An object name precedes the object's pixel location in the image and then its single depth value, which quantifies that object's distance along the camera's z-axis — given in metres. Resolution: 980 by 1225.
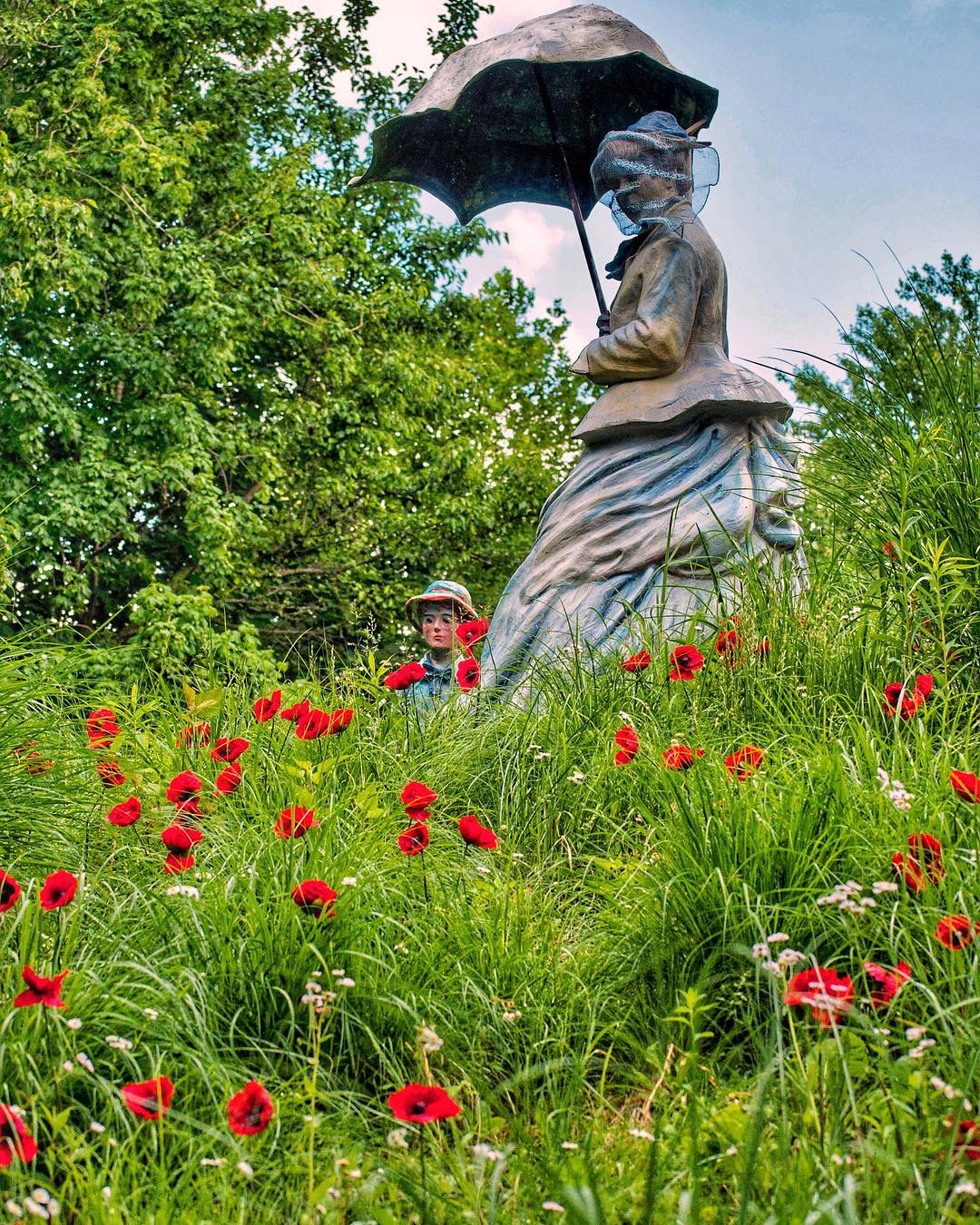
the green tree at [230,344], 13.15
